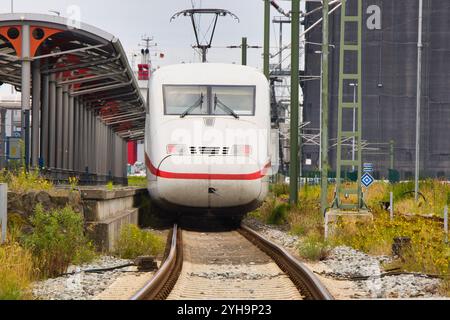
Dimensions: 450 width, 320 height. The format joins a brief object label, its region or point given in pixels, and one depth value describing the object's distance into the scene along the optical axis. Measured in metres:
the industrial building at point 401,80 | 77.75
